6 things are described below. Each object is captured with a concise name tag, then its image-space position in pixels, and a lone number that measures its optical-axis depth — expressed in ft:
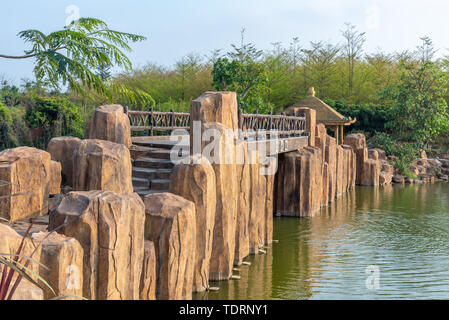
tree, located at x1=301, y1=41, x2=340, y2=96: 98.32
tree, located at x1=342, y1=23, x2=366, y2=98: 98.89
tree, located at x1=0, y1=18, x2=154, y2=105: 30.48
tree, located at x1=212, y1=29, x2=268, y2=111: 74.59
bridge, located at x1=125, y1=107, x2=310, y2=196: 27.12
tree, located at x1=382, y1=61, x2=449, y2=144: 75.20
